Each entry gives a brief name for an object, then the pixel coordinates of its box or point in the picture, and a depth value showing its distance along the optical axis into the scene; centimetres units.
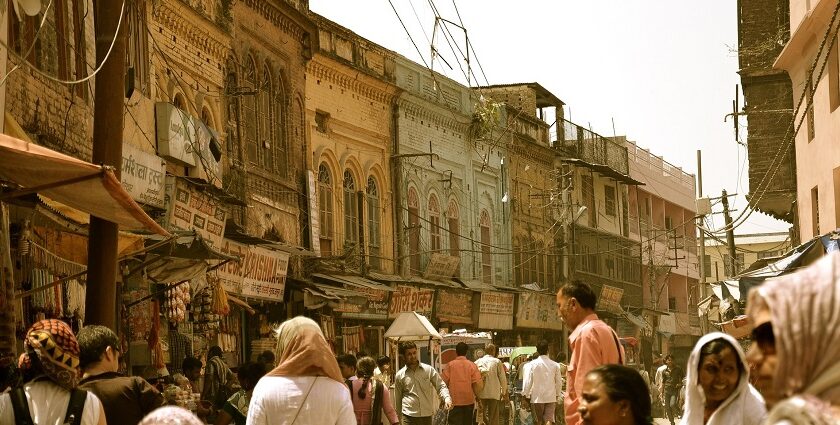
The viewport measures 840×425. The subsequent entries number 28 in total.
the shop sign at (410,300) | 3145
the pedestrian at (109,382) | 696
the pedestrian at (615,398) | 480
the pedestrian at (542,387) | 2045
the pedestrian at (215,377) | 1488
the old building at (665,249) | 5862
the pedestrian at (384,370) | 2053
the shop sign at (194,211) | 1869
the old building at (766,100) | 3055
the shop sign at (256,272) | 2202
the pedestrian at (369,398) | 1435
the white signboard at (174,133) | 1912
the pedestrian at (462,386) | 1958
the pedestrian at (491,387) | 2173
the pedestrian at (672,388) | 3291
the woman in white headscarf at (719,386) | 583
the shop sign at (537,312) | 4175
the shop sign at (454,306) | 3494
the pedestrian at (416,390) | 1675
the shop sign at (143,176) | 1708
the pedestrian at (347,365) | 1518
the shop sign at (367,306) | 2885
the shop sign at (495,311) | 3809
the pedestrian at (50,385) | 623
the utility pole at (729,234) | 4556
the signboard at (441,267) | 3503
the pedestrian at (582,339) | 799
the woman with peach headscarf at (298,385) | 724
